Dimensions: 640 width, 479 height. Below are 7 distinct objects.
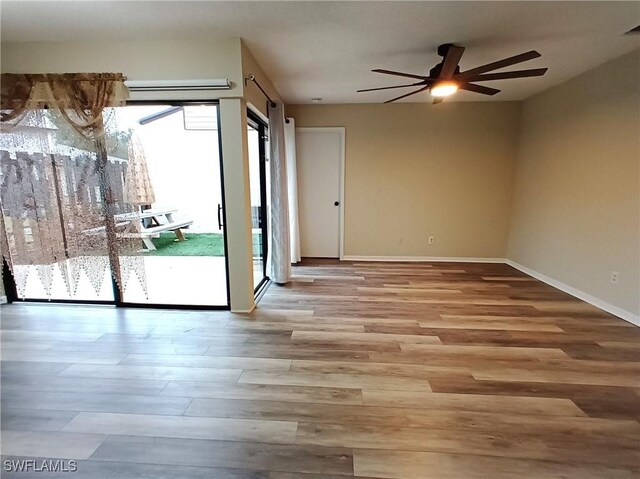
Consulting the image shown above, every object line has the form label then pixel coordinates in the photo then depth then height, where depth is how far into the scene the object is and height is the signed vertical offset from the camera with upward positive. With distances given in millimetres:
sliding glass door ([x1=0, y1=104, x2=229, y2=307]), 2574 -55
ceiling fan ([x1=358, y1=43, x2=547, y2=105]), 2330 +983
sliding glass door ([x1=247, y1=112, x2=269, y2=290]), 3461 -58
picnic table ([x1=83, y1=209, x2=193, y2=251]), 2725 -378
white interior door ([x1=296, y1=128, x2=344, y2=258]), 4812 +22
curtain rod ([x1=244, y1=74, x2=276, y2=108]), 2684 +1089
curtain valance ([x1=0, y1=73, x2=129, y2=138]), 2525 +834
